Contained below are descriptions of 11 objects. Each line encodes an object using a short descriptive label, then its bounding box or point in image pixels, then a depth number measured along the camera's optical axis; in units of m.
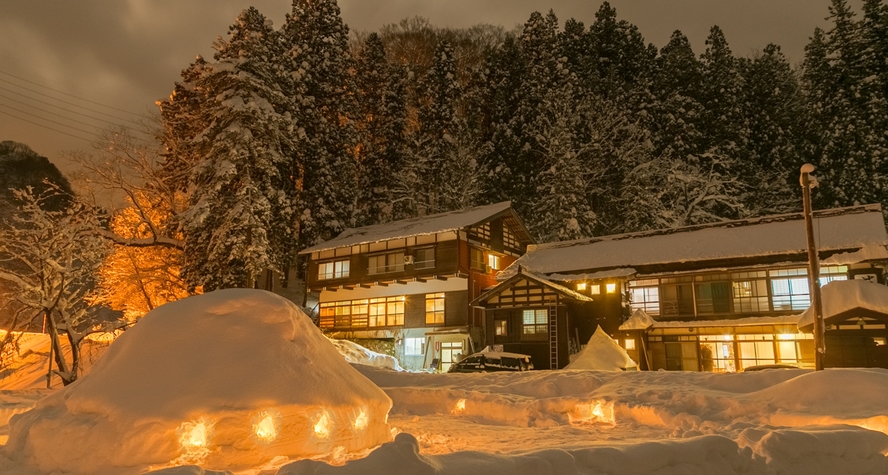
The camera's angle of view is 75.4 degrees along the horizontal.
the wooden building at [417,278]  33.84
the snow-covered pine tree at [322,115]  41.16
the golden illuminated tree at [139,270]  34.56
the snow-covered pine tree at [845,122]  34.38
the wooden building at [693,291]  25.34
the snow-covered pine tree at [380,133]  45.28
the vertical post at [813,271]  14.54
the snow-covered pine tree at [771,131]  39.91
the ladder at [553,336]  28.74
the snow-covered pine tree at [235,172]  29.39
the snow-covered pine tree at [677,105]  41.38
